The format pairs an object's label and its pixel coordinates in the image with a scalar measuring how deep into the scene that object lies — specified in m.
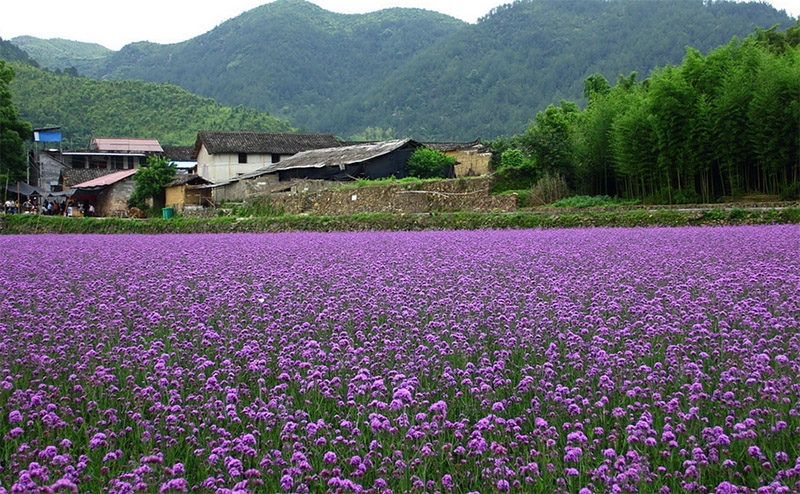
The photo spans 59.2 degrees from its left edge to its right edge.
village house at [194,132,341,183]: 44.12
